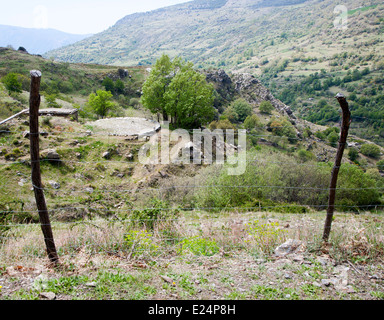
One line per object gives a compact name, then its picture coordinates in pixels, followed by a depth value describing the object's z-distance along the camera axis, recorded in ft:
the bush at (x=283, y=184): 50.88
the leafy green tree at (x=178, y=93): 77.25
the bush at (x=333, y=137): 164.86
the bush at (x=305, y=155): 116.16
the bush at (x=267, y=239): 17.48
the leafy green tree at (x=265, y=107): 187.73
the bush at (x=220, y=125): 114.11
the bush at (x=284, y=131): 151.23
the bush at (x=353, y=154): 154.20
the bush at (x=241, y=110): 160.62
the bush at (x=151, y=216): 20.70
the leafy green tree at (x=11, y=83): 88.99
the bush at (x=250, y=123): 142.00
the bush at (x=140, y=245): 16.33
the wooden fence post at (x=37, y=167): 12.66
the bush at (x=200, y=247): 16.88
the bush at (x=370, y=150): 166.20
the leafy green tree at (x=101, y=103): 96.37
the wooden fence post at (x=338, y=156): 15.80
